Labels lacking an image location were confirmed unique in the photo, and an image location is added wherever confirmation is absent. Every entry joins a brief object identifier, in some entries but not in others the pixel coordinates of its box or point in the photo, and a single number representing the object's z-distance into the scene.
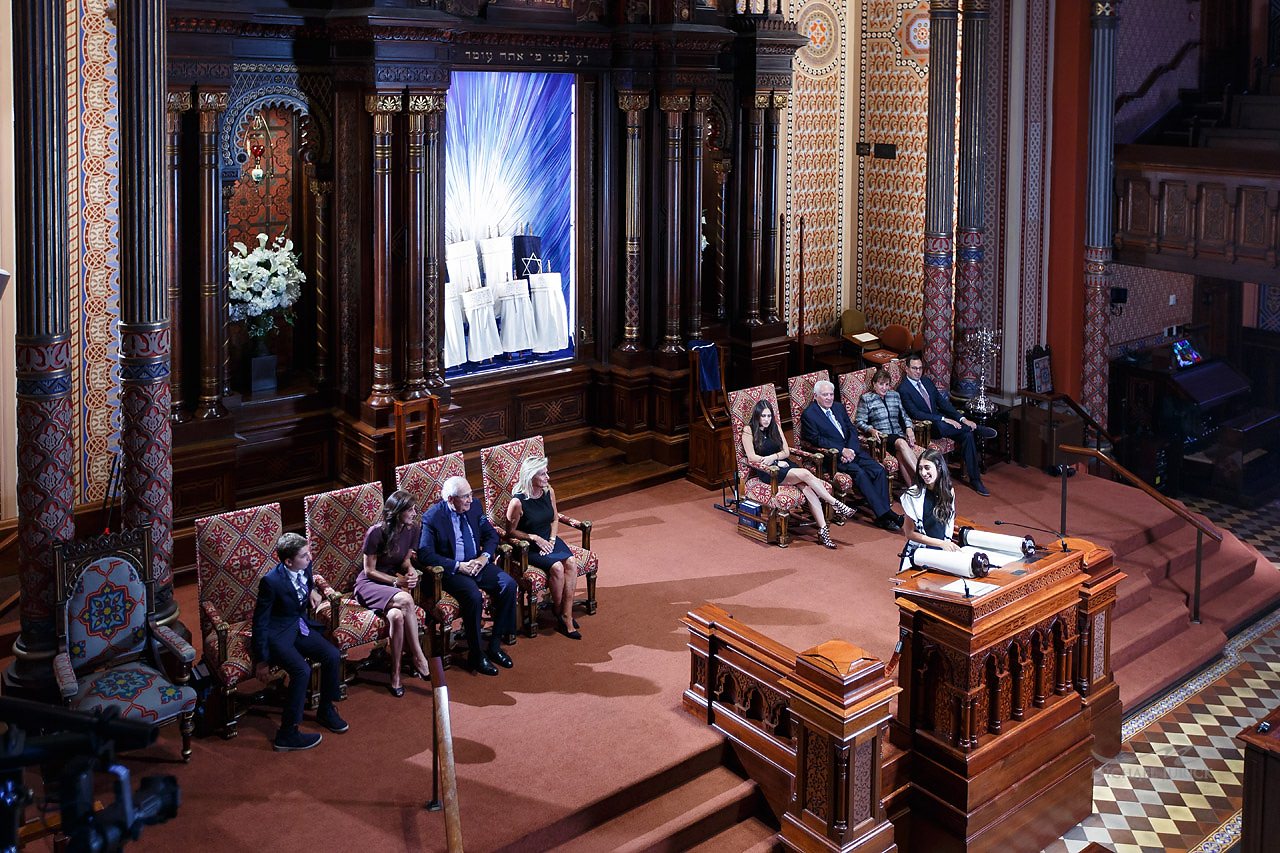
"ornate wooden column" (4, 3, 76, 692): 6.59
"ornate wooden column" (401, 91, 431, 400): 9.66
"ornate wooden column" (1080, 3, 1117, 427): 12.96
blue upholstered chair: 6.72
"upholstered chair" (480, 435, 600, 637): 8.37
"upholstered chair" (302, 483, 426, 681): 7.77
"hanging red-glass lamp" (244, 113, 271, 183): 9.69
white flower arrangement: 9.60
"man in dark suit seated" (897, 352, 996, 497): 11.49
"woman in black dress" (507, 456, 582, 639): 8.38
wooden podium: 7.31
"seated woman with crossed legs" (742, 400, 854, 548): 10.19
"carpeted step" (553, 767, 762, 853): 6.63
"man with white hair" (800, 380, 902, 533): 10.62
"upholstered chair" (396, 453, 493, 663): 7.86
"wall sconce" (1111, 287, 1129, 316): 14.71
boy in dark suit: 7.02
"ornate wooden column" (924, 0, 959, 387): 12.21
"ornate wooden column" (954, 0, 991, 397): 12.29
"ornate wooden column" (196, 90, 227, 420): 8.97
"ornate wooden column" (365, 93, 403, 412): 9.55
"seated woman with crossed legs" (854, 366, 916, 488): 11.13
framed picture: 13.12
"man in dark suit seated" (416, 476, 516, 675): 7.86
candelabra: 12.67
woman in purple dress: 7.60
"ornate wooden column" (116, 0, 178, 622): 7.00
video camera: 3.54
